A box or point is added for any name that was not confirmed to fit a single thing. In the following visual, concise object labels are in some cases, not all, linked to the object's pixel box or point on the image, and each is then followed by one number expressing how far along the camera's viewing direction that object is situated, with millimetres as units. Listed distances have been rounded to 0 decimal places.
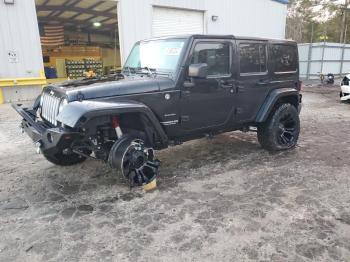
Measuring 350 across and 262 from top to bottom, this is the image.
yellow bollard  10268
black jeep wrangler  3516
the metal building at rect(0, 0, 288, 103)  10031
